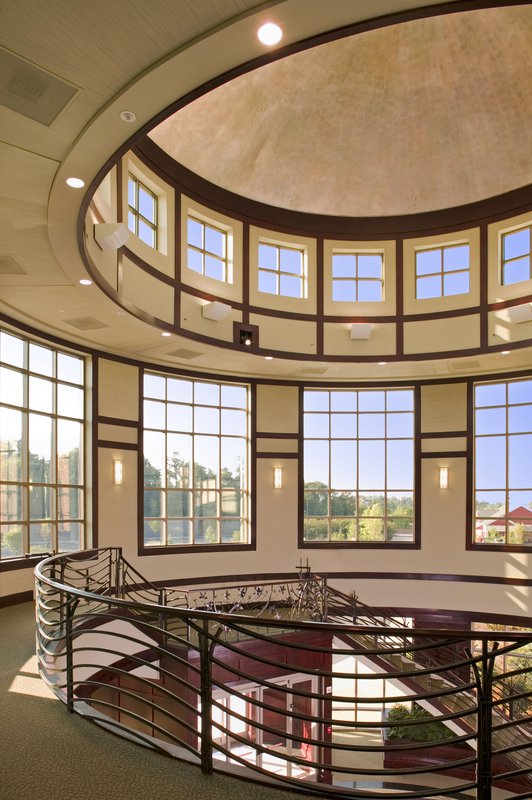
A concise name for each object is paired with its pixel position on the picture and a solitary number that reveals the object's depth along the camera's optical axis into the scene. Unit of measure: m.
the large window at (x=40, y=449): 8.16
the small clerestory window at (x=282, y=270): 11.33
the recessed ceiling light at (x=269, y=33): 3.28
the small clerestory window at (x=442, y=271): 11.23
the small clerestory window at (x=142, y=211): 8.93
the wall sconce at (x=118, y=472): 9.94
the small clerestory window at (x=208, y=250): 10.38
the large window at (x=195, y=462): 10.71
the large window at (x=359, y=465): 11.90
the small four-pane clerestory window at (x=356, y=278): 11.64
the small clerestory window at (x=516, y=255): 10.54
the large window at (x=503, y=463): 11.02
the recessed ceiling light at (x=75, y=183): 4.74
